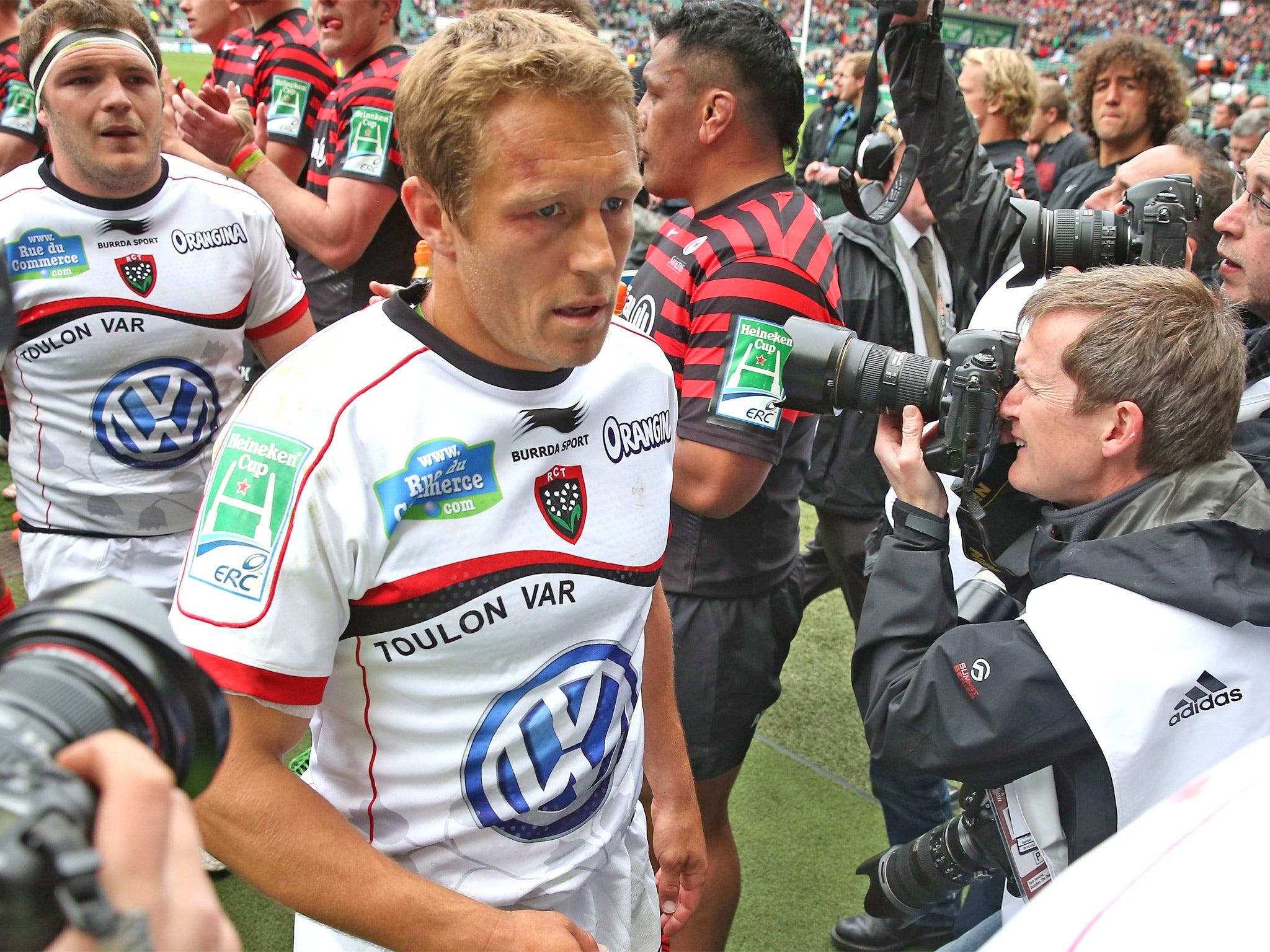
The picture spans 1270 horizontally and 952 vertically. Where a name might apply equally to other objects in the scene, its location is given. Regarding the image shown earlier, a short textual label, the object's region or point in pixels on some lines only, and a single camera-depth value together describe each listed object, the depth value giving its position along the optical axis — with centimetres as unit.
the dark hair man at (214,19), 438
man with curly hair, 427
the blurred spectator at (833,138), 614
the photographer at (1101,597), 147
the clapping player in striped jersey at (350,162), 316
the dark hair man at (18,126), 452
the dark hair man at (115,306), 245
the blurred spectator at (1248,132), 576
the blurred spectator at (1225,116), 995
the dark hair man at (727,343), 214
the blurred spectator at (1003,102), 471
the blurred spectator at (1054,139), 624
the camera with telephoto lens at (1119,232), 221
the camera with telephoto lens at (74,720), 53
